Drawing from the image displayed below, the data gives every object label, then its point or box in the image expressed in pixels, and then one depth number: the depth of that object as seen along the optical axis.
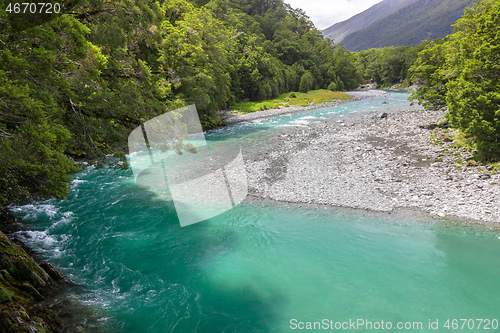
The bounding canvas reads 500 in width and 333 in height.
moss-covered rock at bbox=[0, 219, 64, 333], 5.54
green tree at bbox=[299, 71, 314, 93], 80.00
